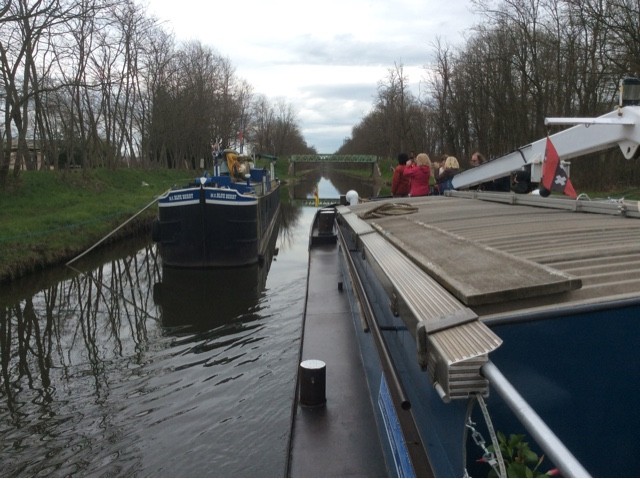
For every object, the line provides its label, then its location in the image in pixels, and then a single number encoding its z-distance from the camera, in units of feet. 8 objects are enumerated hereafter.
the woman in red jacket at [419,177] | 35.22
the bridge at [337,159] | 211.39
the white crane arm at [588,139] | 14.21
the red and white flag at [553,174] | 17.07
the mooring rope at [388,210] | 21.52
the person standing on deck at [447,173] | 37.91
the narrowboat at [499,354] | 6.12
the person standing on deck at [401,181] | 35.74
